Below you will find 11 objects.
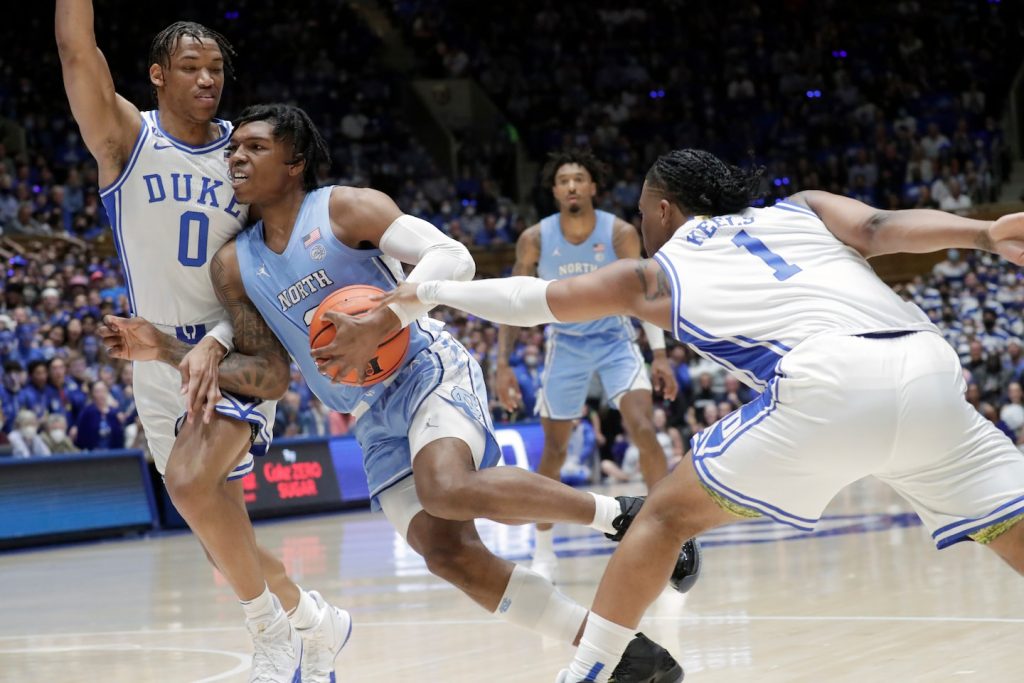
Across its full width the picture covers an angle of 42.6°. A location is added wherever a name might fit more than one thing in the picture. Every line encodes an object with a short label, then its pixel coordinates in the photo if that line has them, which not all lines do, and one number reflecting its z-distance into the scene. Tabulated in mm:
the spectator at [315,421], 14555
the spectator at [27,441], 11945
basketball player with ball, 4242
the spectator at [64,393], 12594
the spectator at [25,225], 17625
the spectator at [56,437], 12055
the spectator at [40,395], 12414
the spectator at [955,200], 20084
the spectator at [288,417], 14328
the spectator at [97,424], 12383
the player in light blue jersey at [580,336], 7973
